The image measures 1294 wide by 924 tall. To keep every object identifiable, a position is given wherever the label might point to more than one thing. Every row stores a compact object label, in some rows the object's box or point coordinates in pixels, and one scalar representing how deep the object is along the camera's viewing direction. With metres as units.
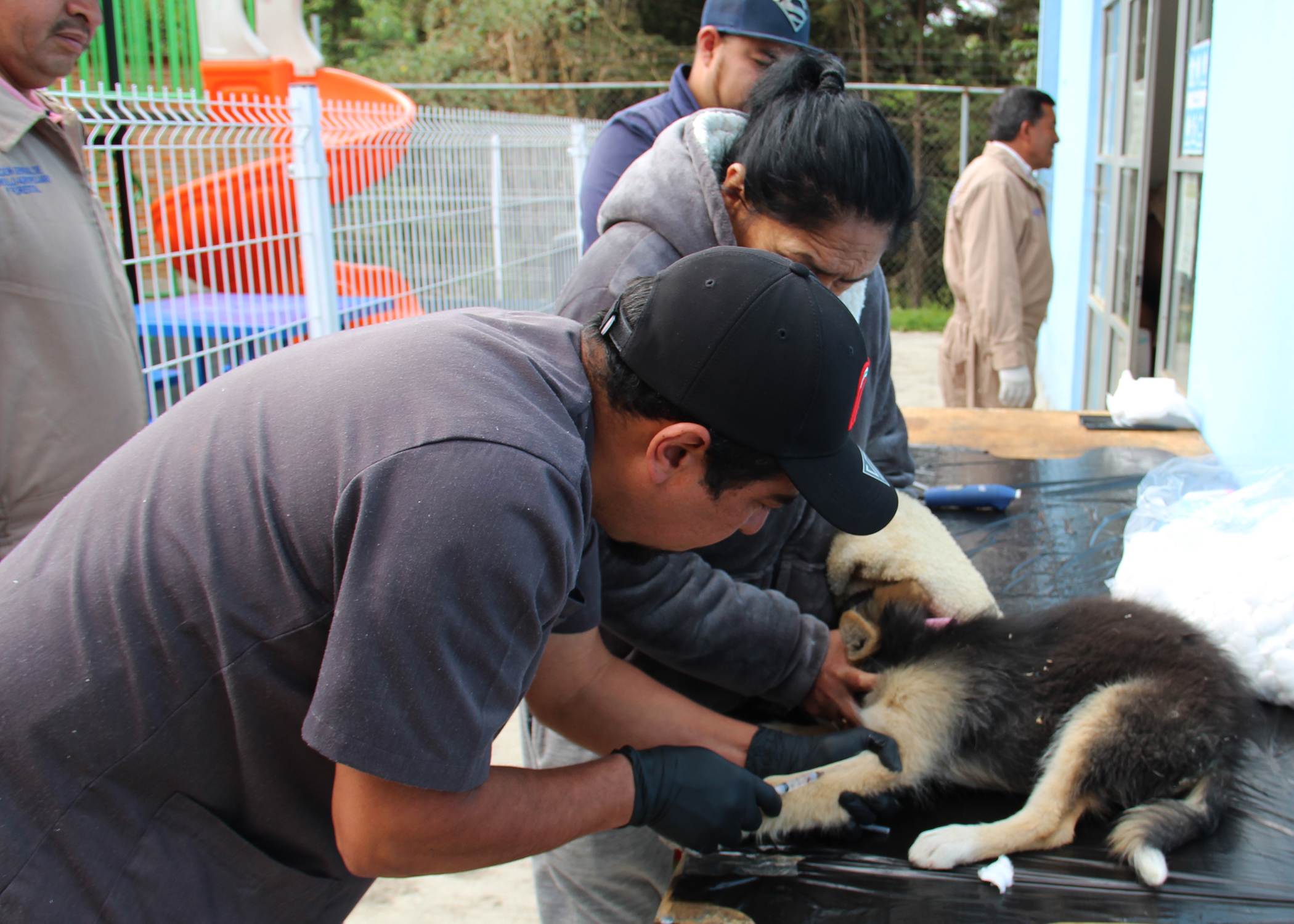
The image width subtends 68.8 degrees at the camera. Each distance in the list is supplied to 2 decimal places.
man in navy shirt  3.36
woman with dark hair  1.82
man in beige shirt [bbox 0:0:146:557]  2.44
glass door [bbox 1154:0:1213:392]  4.24
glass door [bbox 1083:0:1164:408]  5.61
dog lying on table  1.69
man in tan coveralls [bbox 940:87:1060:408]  5.88
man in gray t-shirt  1.07
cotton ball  1.56
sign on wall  4.14
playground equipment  3.78
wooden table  3.92
